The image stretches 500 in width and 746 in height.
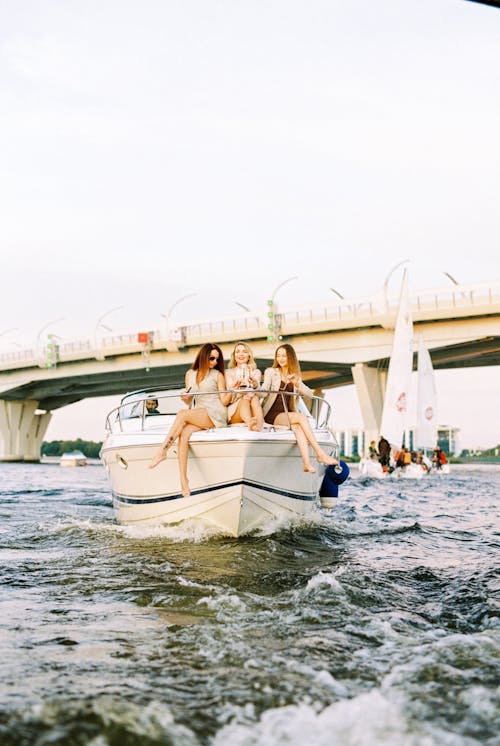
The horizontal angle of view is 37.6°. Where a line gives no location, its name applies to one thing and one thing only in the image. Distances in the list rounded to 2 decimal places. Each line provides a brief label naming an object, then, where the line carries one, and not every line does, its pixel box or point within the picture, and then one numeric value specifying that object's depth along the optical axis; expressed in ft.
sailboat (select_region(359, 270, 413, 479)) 123.24
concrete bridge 137.49
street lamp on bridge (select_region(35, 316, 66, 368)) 195.11
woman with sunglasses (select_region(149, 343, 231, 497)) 26.05
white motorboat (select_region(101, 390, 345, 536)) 25.64
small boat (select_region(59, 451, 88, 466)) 226.07
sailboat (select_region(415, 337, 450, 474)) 136.77
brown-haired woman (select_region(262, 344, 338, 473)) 28.09
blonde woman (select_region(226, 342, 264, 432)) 26.73
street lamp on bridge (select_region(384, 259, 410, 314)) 143.53
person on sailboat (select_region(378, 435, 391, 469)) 115.93
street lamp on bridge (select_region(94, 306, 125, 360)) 223.30
